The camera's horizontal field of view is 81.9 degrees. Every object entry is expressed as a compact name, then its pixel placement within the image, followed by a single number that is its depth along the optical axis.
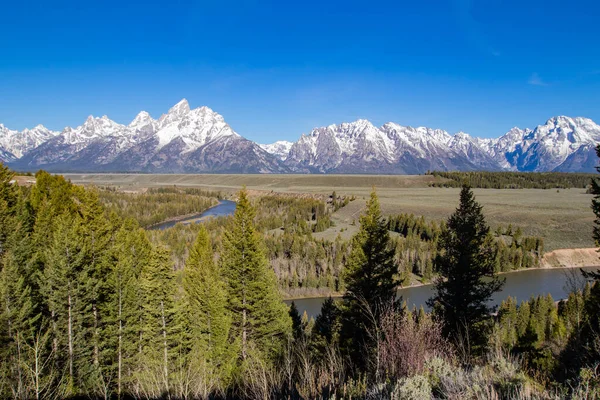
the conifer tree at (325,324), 29.36
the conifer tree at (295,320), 30.26
